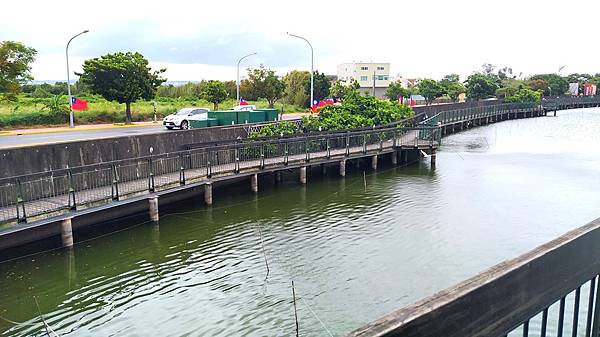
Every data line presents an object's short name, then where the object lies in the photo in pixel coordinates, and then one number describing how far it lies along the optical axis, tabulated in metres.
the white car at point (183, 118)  35.00
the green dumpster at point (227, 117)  32.56
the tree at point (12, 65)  31.19
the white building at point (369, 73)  120.88
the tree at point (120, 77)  37.91
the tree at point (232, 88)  66.73
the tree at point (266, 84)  56.56
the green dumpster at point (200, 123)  31.64
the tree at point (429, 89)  85.00
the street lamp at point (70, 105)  35.53
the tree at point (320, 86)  62.28
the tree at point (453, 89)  91.62
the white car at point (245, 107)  40.92
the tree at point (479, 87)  95.19
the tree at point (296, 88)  65.56
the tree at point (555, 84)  117.57
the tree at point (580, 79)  128.96
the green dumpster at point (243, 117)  32.75
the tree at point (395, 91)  82.44
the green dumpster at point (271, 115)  34.84
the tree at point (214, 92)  49.72
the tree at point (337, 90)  63.62
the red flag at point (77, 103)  34.50
